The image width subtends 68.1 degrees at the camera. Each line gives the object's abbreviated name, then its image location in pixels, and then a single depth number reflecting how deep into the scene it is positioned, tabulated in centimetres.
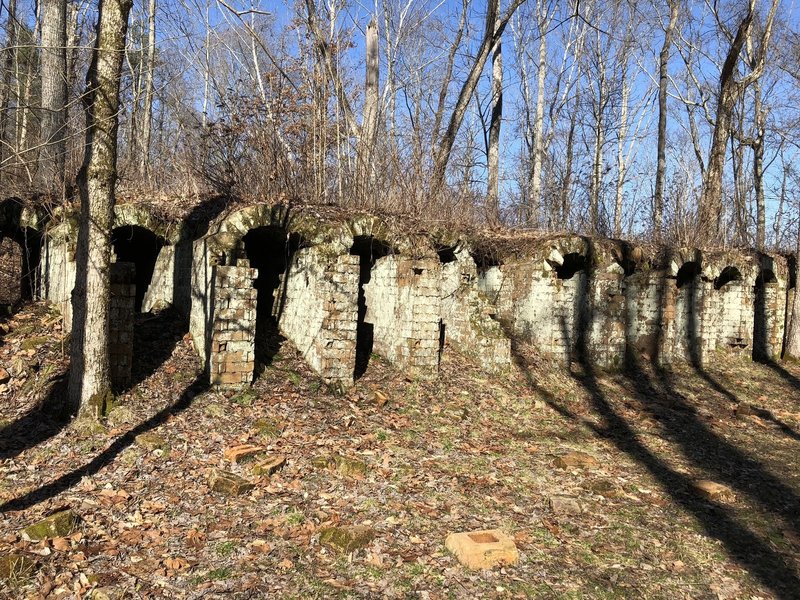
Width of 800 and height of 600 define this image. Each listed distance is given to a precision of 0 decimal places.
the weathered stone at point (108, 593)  430
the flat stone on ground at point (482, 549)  494
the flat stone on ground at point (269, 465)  650
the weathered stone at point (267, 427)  751
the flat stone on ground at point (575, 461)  756
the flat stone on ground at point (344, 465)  670
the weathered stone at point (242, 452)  673
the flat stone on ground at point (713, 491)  682
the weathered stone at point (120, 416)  712
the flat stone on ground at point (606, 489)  673
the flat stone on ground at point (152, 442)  678
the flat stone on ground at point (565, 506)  619
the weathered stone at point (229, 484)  605
